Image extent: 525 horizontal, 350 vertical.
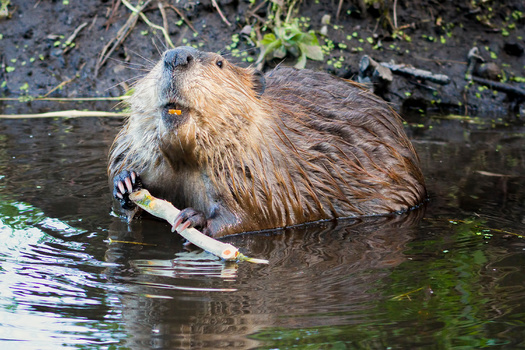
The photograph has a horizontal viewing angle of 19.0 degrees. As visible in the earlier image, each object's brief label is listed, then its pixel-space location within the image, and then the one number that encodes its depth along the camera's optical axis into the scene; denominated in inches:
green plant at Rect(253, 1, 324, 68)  492.1
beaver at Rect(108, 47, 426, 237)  261.4
